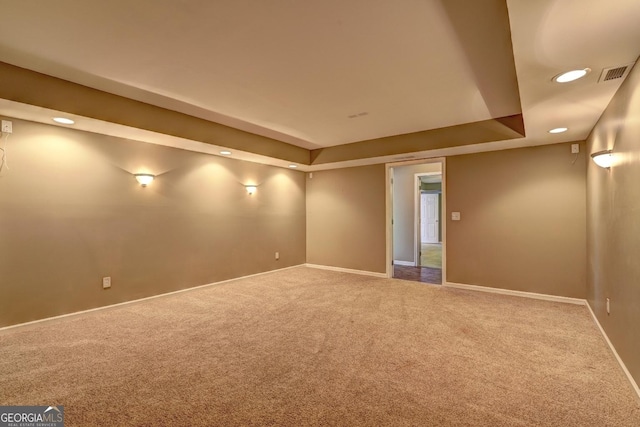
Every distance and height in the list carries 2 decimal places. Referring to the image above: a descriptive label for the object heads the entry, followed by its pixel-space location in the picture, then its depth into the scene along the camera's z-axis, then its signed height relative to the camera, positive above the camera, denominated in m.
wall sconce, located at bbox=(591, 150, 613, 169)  2.46 +0.52
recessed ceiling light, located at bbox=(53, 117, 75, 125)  3.00 +1.04
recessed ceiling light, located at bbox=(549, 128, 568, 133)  3.39 +1.04
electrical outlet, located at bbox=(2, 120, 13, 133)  2.91 +0.93
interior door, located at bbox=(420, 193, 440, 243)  11.37 +0.04
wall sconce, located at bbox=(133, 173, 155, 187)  3.88 +0.53
